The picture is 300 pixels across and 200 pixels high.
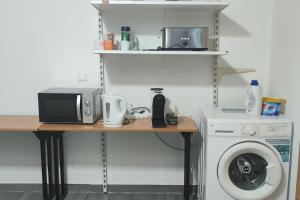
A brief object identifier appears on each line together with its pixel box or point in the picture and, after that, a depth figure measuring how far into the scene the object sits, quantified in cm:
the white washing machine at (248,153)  214
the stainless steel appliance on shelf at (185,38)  232
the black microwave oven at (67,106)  237
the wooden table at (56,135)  227
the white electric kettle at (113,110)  233
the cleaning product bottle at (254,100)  229
